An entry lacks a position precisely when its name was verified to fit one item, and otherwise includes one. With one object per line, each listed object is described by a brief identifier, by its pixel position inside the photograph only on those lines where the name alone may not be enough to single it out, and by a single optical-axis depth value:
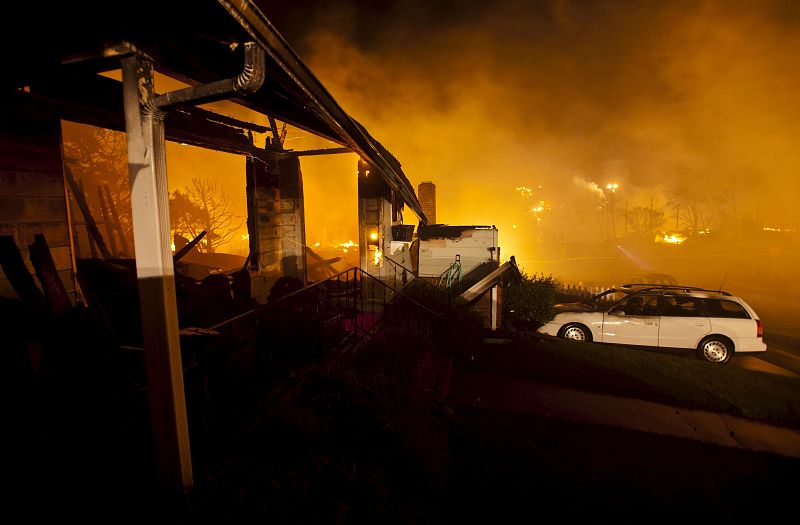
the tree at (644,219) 64.25
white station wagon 9.20
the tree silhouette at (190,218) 21.75
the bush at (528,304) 11.69
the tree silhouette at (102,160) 18.50
